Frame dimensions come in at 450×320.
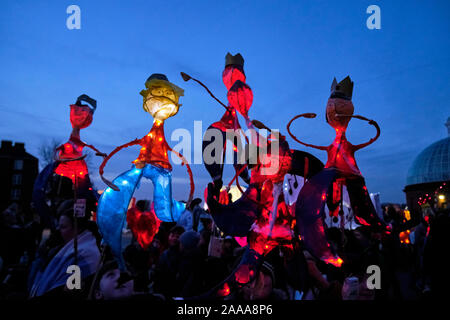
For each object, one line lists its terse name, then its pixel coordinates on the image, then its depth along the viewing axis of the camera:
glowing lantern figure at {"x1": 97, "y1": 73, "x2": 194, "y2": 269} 2.75
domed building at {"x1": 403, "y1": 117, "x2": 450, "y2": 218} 27.44
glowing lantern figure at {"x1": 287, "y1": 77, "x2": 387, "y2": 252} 2.43
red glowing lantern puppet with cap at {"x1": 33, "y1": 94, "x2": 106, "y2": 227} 3.21
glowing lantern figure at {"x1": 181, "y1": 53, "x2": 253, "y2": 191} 2.61
